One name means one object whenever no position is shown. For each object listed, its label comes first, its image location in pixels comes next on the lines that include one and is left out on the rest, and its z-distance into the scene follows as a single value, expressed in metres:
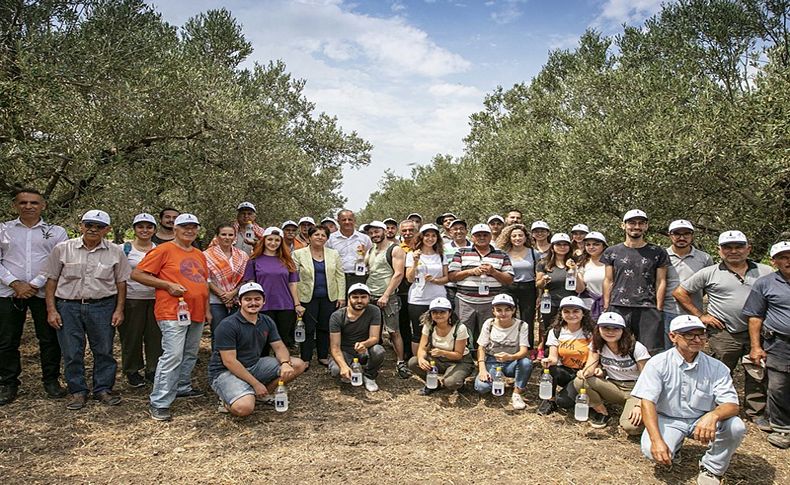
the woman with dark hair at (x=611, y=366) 5.66
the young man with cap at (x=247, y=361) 5.70
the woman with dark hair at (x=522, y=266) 7.36
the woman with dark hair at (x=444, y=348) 6.66
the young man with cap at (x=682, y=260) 6.35
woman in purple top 6.82
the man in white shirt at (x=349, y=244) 8.04
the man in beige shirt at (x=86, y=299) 5.83
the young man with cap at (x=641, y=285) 6.06
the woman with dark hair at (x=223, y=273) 6.69
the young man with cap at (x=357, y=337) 6.92
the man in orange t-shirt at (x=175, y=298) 5.76
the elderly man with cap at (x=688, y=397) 4.43
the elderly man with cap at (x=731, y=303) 5.87
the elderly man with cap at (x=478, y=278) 7.04
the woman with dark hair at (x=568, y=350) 6.09
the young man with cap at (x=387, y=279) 7.53
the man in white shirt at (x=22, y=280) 5.86
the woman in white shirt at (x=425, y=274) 7.32
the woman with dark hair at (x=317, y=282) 7.47
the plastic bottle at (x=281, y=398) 5.91
